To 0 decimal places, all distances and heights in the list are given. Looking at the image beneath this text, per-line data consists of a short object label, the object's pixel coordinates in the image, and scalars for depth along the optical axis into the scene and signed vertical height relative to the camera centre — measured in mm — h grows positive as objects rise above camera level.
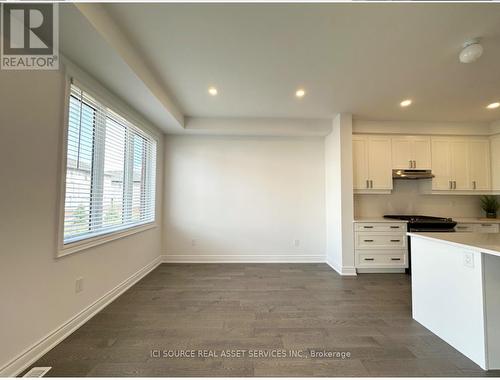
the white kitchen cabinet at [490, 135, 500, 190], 4004 +711
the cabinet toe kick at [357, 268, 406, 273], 3783 -1201
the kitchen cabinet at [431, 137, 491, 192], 4102 +673
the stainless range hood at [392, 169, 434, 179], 4016 +486
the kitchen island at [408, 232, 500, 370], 1637 -760
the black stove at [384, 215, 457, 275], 3648 -415
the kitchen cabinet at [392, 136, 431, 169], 4078 +880
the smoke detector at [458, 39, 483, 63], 2002 +1366
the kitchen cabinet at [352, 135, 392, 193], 4023 +655
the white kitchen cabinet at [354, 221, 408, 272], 3725 -766
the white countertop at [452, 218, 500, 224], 3777 -347
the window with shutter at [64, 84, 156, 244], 2135 +329
